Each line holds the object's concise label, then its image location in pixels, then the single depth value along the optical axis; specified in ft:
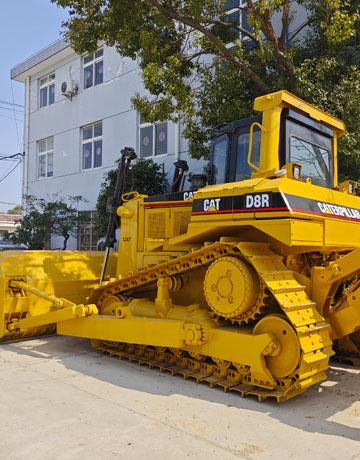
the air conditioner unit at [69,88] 57.72
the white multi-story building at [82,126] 48.83
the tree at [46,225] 49.21
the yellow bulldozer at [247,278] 13.43
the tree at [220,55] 27.07
